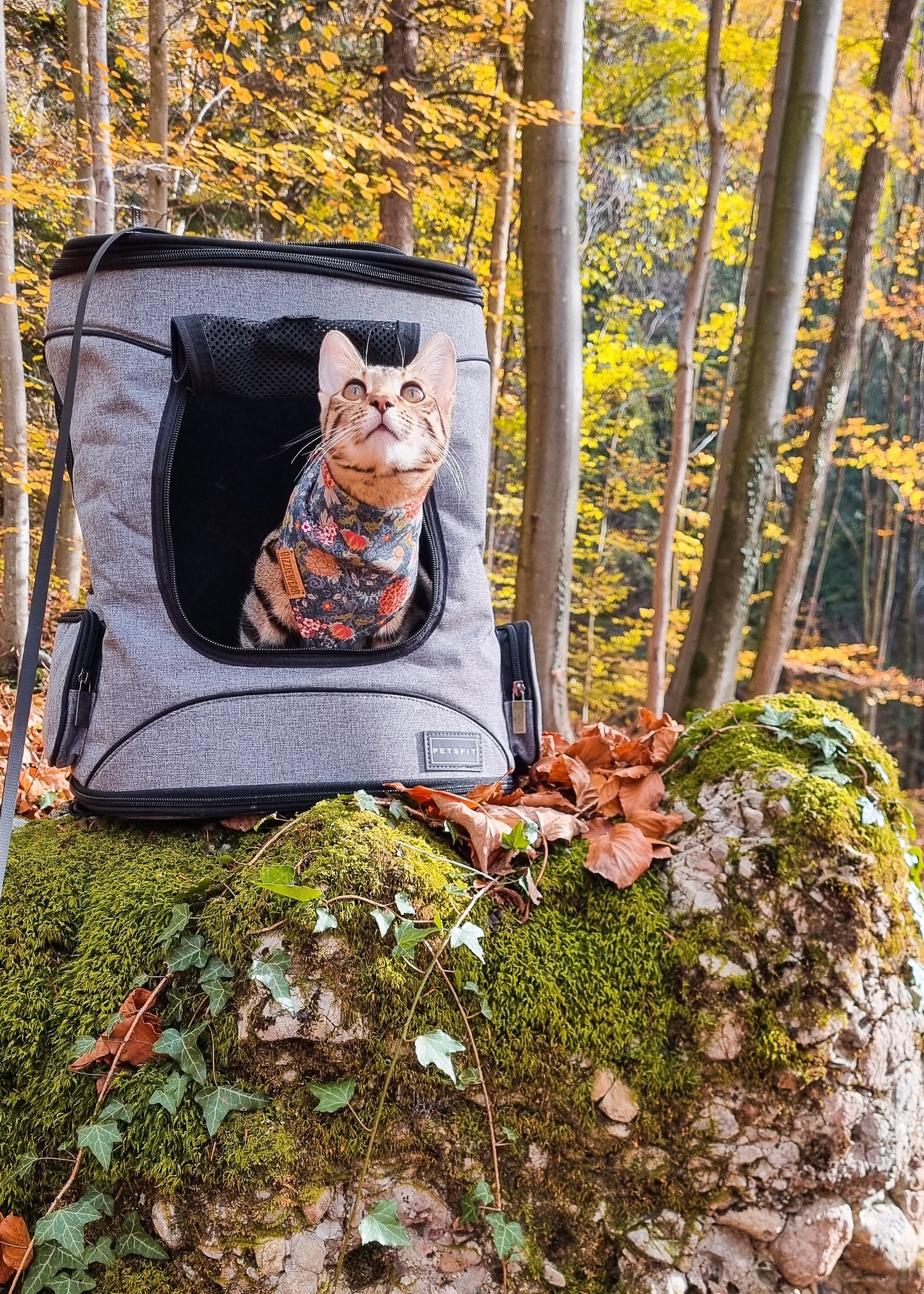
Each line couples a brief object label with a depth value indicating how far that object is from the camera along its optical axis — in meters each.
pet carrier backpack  0.91
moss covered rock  0.76
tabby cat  0.92
